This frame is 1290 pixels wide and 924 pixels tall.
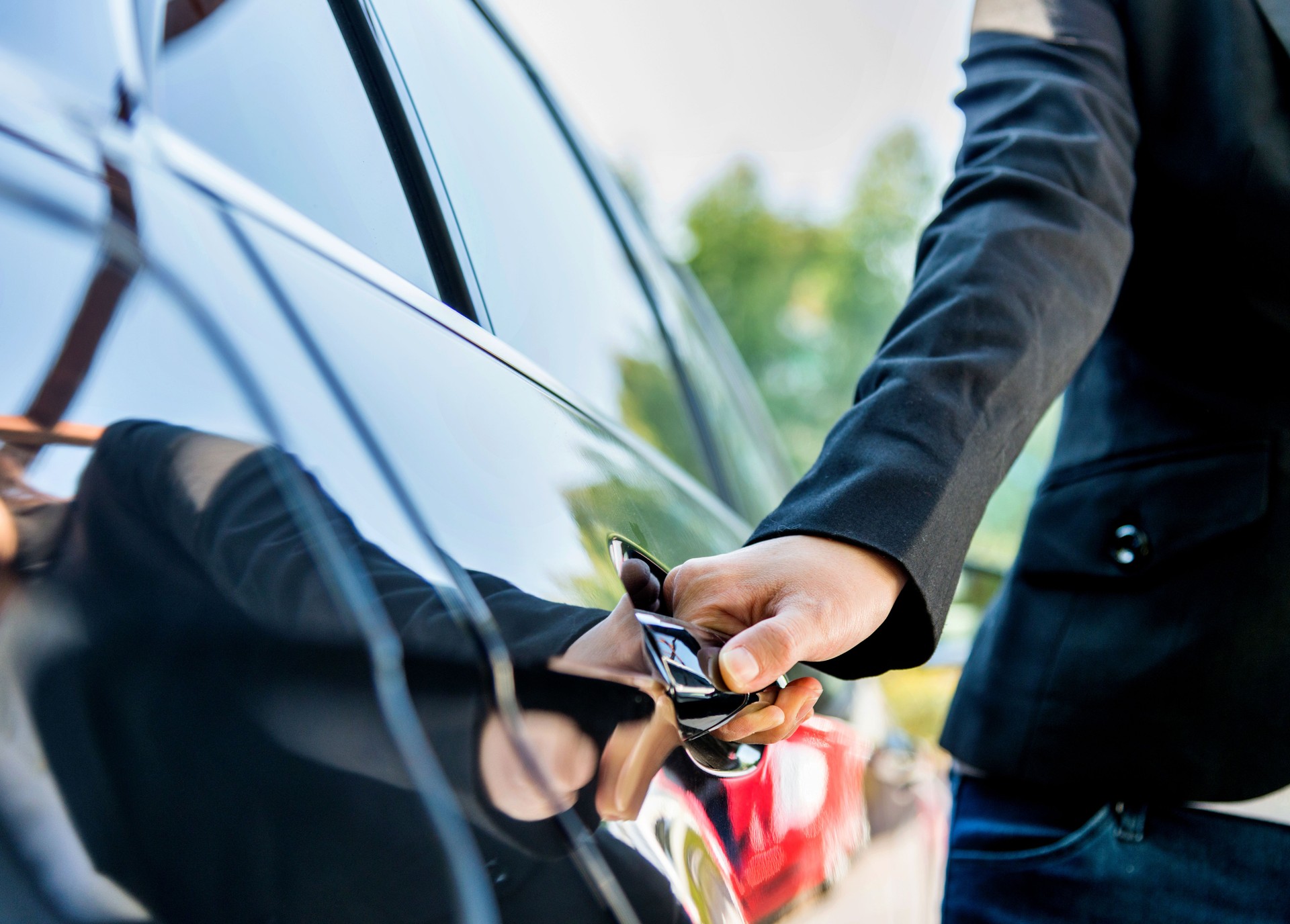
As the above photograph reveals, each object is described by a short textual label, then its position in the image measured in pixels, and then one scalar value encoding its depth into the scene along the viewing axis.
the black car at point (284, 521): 0.41
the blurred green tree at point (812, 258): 24.50
